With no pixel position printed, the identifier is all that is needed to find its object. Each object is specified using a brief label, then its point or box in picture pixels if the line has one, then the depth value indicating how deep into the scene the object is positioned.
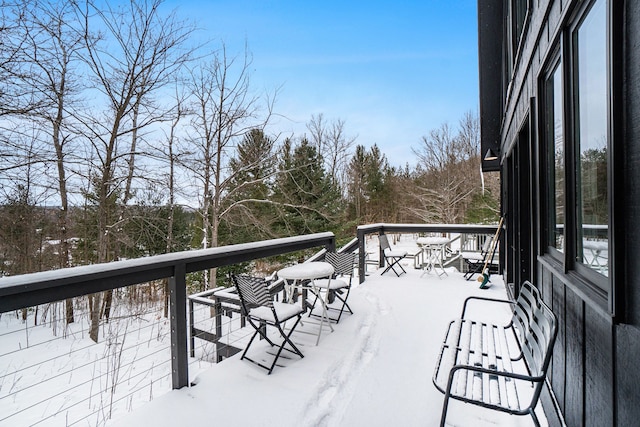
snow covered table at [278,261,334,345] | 3.44
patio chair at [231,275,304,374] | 2.81
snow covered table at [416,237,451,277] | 6.20
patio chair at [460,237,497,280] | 6.25
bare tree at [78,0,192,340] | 8.07
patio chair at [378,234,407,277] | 6.30
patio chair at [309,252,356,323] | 3.93
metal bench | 1.49
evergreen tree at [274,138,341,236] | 14.55
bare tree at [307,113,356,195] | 17.67
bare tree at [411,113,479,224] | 16.67
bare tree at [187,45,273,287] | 10.94
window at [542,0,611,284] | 1.31
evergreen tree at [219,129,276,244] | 12.05
